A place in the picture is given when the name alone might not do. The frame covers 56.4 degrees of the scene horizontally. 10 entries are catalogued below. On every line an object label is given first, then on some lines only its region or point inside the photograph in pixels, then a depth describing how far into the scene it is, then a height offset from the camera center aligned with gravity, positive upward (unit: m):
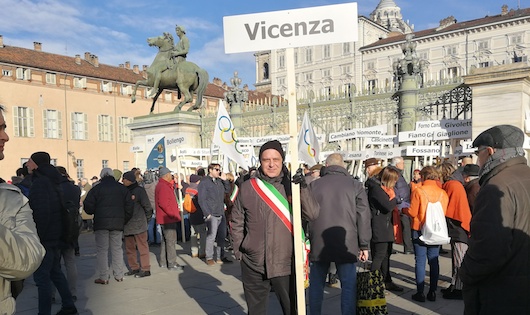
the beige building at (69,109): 40.47 +3.91
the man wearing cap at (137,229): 8.26 -1.31
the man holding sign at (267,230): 4.14 -0.71
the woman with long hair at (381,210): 6.41 -0.85
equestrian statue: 15.74 +2.61
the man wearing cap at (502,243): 2.91 -0.60
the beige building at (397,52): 54.09 +11.52
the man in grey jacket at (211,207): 9.25 -1.12
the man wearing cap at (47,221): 5.56 -0.79
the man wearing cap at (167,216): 8.76 -1.18
